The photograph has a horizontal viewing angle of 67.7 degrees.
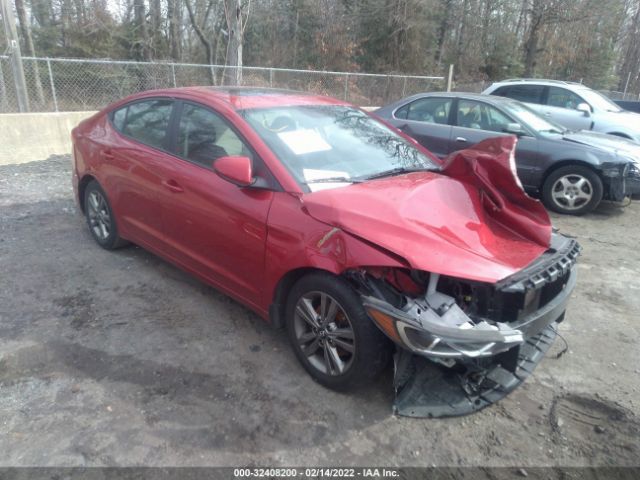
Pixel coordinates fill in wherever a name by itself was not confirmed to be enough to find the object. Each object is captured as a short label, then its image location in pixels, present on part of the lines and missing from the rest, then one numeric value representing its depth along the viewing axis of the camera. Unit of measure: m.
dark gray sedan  6.48
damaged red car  2.49
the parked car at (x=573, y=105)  9.35
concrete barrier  8.29
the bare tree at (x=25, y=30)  16.88
